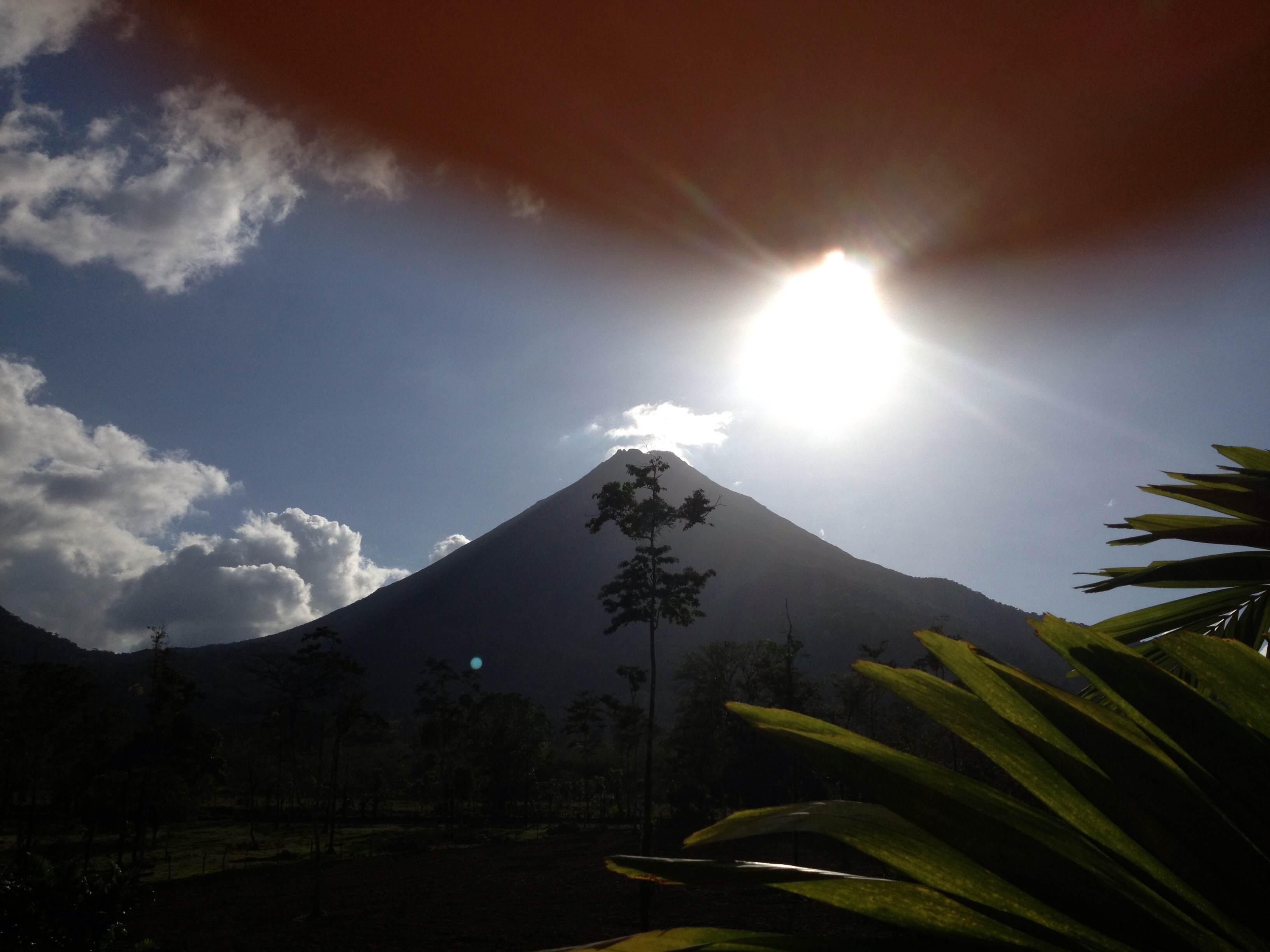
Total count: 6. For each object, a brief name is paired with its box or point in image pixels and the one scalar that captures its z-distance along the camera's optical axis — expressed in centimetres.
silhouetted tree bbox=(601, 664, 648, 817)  4748
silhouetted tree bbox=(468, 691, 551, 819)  5662
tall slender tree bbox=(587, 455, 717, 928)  2034
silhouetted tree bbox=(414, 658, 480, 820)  5331
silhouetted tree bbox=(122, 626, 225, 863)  3822
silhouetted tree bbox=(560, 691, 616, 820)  5731
